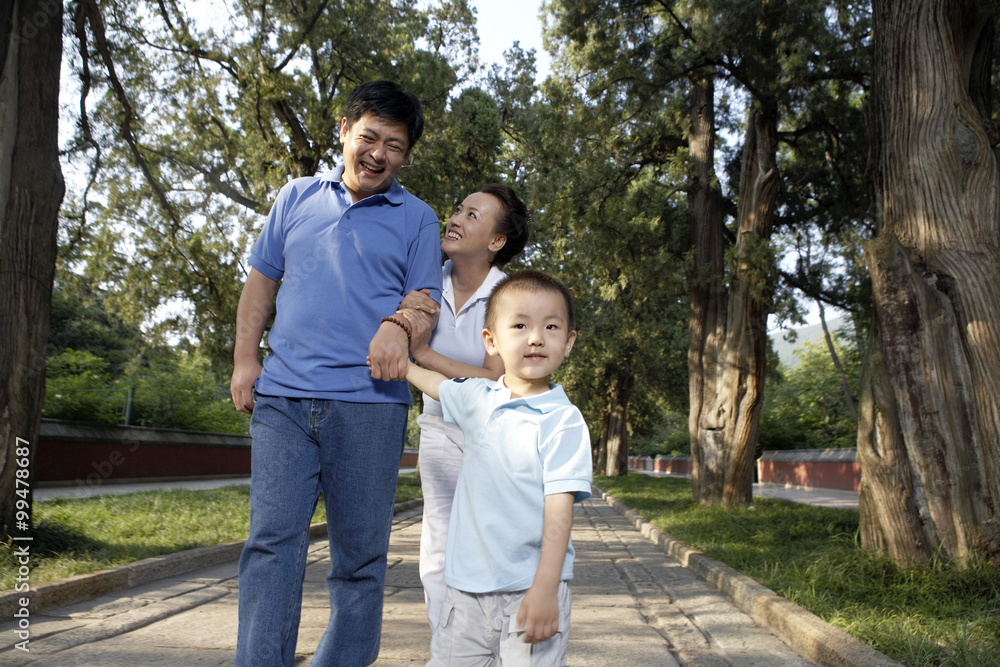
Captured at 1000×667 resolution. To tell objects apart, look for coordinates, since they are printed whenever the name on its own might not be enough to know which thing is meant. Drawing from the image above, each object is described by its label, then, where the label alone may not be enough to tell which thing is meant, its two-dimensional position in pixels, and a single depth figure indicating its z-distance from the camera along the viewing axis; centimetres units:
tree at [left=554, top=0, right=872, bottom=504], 1164
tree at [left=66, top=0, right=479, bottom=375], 1195
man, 243
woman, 299
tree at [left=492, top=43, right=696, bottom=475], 1457
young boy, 204
